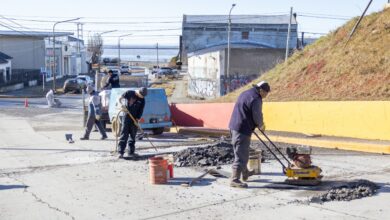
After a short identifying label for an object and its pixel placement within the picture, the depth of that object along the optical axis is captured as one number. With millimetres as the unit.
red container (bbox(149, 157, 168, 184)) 10102
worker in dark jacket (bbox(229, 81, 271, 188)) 9484
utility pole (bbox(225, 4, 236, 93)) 47169
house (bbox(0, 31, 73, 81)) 78875
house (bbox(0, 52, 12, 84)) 66488
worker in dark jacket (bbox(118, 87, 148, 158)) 13156
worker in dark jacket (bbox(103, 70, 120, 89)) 22534
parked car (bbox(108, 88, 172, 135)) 19000
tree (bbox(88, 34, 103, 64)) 121750
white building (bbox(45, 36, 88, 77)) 83750
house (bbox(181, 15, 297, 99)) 49000
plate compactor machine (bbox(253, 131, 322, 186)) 9523
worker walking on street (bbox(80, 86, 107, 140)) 17844
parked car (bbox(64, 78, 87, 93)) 59562
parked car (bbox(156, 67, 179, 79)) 83188
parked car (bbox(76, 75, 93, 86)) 61075
